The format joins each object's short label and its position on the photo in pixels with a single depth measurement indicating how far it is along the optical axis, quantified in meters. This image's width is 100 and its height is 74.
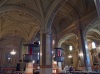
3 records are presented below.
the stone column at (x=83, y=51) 7.00
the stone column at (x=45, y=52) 6.05
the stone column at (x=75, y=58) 14.53
